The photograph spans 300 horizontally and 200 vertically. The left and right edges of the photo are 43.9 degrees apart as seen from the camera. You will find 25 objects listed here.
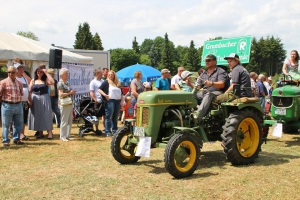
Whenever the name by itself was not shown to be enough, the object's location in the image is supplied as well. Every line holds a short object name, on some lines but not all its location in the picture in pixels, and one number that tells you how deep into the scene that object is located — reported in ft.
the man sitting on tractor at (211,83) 18.86
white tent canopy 38.55
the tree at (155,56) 383.24
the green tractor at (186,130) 16.79
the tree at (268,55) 249.55
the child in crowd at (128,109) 37.17
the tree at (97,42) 266.65
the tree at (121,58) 291.17
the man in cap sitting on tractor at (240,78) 20.51
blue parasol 72.54
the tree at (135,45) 350.48
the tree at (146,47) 465.06
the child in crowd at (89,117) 30.04
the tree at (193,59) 281.33
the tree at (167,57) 266.57
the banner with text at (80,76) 43.16
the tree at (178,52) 391.28
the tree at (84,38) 250.57
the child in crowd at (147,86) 35.29
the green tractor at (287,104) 26.35
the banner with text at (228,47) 47.64
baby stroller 30.12
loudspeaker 34.86
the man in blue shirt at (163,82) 30.35
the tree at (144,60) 342.64
